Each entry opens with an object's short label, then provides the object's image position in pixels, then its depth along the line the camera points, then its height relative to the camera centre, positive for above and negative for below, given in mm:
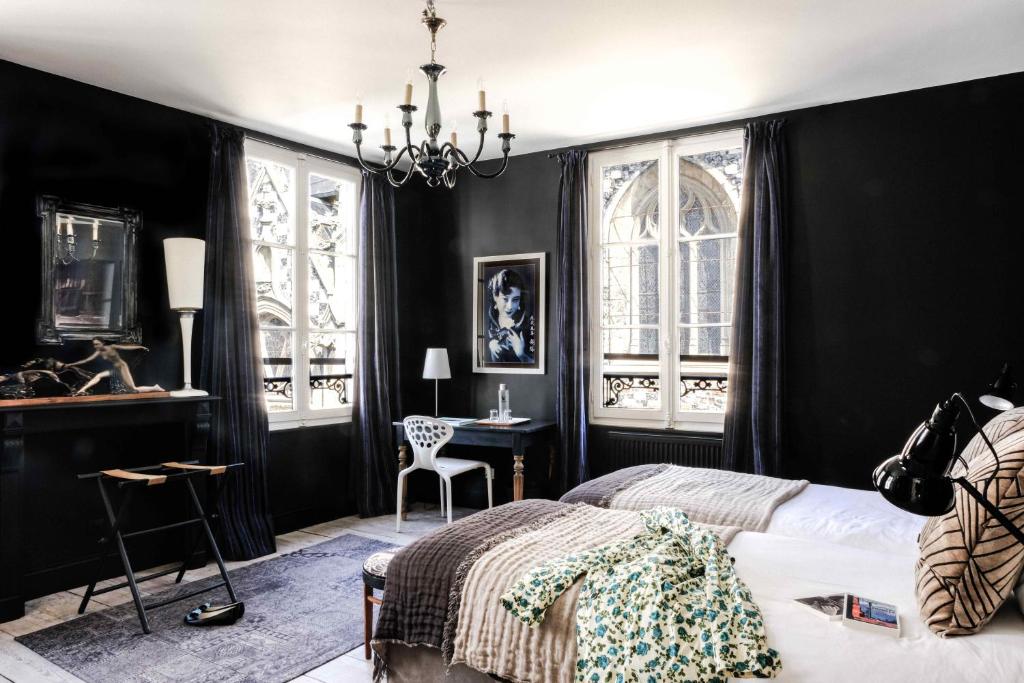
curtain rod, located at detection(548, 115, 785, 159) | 4668 +1397
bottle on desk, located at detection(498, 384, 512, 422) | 5086 -585
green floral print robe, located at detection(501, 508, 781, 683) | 1617 -748
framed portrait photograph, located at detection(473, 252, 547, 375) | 5395 +118
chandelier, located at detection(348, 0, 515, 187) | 2809 +827
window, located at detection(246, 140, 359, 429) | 4883 +386
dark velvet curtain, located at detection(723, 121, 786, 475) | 4332 +56
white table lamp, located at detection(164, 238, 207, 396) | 4004 +338
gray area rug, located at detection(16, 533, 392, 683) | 2787 -1426
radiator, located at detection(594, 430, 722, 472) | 4664 -897
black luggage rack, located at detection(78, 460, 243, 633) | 3246 -924
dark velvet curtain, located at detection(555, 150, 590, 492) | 5016 +16
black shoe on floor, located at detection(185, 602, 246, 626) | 3225 -1385
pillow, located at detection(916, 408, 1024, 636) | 1651 -592
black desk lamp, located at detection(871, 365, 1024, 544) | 1189 -268
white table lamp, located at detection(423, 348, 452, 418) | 5328 -300
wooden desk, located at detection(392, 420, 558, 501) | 4661 -803
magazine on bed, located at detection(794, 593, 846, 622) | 1759 -761
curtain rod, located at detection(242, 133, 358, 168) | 4789 +1383
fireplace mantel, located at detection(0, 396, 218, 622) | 3340 -734
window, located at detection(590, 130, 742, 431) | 4750 +352
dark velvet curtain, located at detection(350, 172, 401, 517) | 5320 -323
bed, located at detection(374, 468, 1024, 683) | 1585 -785
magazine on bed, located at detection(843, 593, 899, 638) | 1671 -751
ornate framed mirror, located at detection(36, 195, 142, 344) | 3734 +350
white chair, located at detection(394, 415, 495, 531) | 4656 -816
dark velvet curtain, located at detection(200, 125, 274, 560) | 4348 -172
